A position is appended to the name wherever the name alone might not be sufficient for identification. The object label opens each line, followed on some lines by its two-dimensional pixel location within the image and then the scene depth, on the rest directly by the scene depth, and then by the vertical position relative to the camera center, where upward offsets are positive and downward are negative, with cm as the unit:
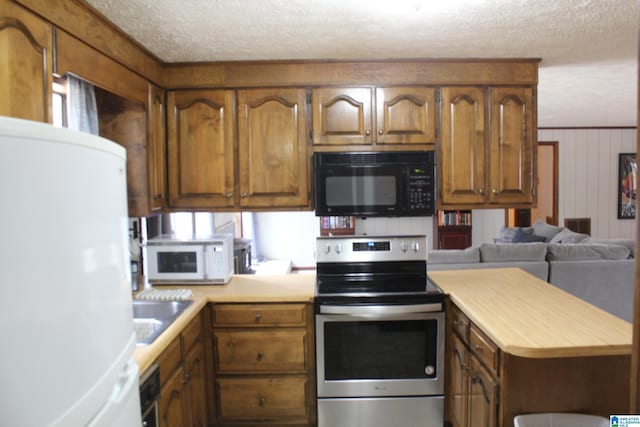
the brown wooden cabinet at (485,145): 245 +34
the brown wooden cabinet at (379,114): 245 +53
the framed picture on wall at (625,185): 626 +20
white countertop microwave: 242 -34
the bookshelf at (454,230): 636 -48
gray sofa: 345 -56
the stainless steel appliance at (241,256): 348 -49
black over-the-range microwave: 240 +11
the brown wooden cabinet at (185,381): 165 -83
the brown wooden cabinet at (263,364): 225 -92
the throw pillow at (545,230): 518 -42
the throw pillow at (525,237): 516 -51
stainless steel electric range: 218 -87
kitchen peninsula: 150 -65
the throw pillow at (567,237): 448 -46
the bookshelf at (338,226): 592 -37
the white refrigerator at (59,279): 60 -13
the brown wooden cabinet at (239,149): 247 +33
